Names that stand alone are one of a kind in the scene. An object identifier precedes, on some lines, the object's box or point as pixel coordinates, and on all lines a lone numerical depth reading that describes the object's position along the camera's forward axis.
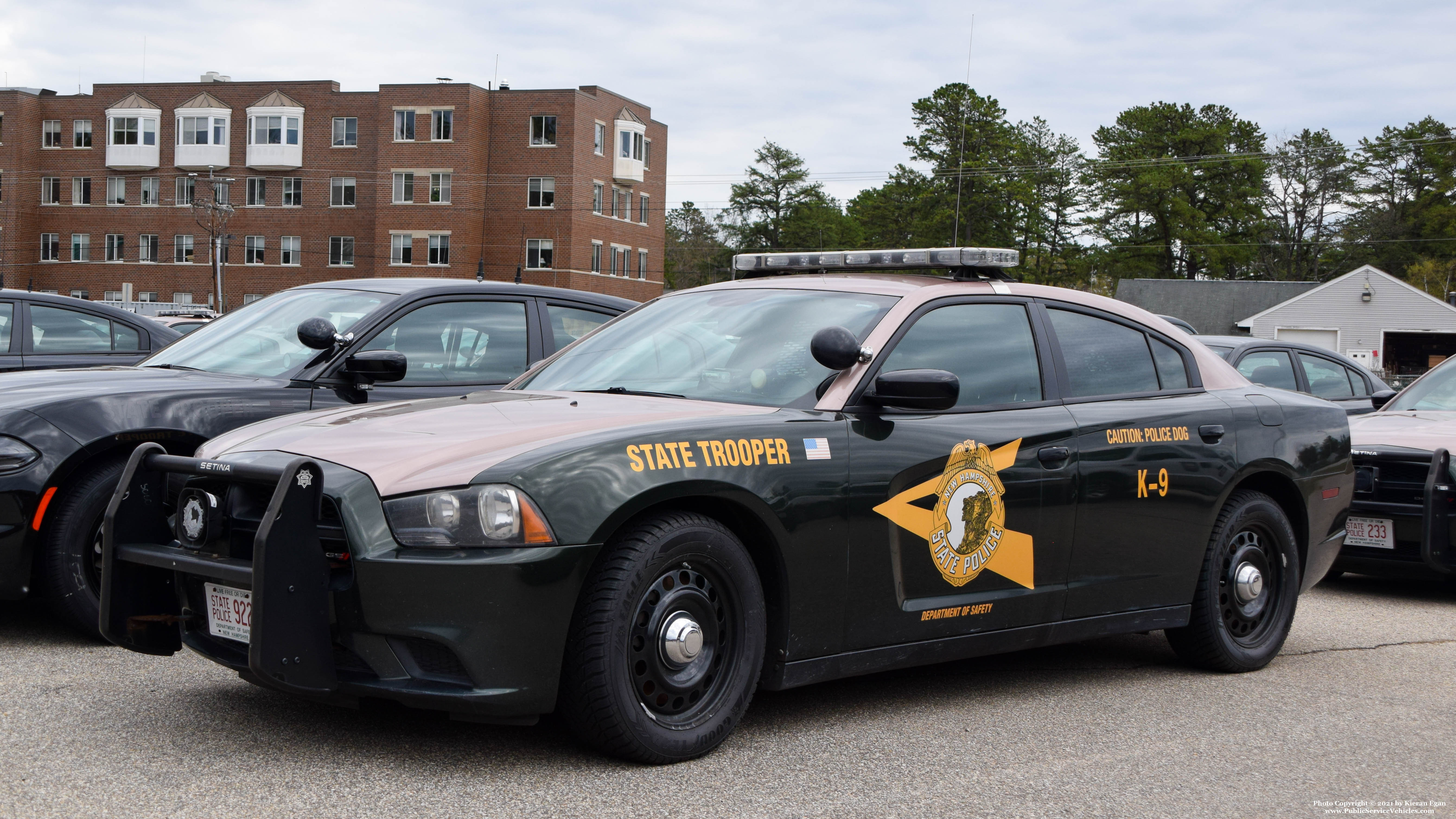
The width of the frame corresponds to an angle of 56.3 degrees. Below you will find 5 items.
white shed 61.97
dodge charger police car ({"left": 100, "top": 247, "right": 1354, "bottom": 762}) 3.71
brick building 65.44
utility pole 58.75
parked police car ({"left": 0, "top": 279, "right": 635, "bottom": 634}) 5.41
